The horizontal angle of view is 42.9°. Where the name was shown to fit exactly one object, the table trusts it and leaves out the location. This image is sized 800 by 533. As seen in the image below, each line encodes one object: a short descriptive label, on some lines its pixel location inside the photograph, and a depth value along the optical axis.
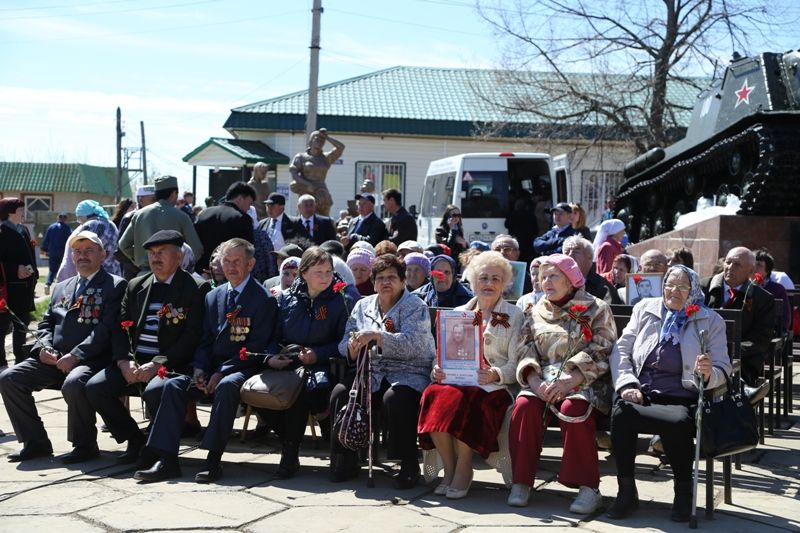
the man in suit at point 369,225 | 12.27
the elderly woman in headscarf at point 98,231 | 9.80
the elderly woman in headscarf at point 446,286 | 7.95
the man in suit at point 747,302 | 7.30
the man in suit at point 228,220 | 9.80
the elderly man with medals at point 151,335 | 6.82
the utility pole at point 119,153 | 47.25
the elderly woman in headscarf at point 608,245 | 10.29
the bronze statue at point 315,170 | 14.39
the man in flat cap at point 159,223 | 8.97
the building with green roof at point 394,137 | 29.14
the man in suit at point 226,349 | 6.44
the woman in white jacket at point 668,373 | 5.57
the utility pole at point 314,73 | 20.28
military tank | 12.34
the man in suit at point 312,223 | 11.43
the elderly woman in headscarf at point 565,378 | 5.73
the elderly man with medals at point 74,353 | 6.86
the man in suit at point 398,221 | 12.49
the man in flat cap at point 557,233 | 11.35
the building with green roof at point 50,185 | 59.78
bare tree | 25.23
